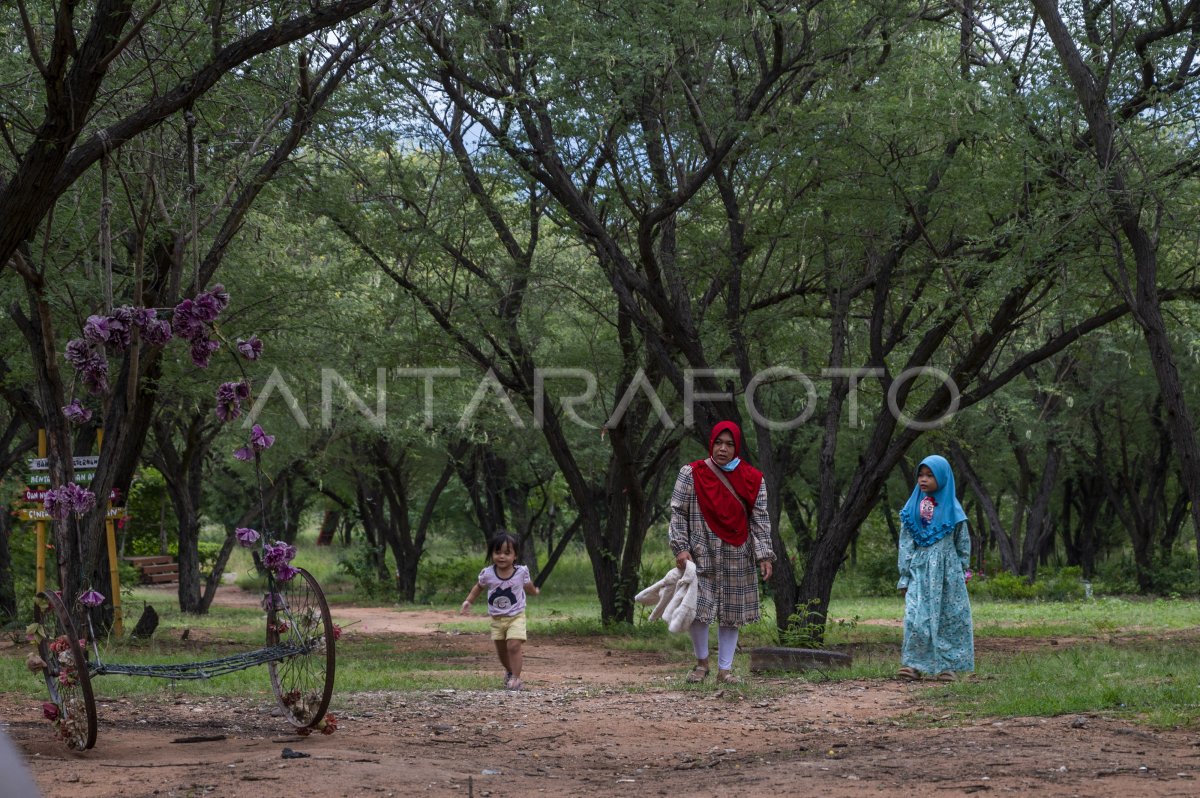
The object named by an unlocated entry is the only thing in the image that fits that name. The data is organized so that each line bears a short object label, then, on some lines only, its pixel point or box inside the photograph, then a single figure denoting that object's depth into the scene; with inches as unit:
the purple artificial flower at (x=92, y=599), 607.2
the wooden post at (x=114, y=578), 1270.9
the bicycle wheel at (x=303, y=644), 553.3
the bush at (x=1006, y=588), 2116.1
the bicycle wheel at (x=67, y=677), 518.3
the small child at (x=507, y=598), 823.1
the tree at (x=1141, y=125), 809.5
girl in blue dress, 810.2
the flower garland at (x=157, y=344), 556.1
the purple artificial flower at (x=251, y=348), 563.2
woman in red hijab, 818.2
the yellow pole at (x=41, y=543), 1186.8
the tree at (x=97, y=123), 490.6
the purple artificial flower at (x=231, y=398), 569.3
